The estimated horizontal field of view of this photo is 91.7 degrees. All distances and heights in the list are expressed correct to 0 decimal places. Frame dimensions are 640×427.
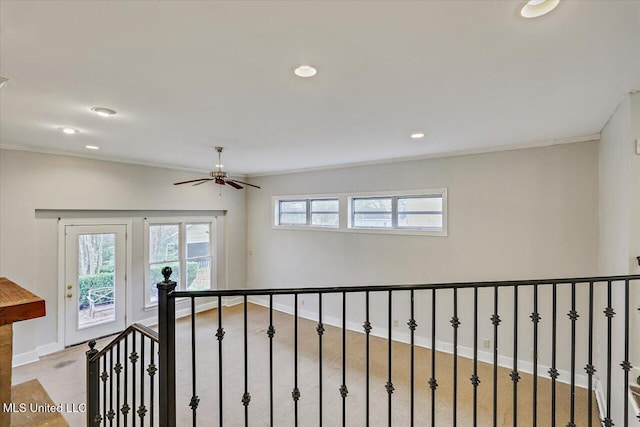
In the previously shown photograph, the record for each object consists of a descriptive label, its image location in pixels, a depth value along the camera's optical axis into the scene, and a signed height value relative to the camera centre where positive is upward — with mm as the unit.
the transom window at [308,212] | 5969 +29
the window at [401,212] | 4770 +33
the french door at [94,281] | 4797 -1118
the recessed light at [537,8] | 1326 +906
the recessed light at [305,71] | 1913 +902
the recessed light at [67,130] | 3331 +904
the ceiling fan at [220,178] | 4074 +474
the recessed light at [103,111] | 2684 +894
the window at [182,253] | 5828 -814
